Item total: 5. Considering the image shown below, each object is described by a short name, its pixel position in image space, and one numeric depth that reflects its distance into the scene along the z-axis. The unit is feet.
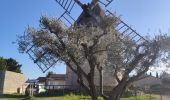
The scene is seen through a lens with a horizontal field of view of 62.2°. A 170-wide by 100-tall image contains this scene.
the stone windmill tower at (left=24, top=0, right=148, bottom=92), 41.87
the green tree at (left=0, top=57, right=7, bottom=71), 80.03
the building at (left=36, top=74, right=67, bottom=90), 127.52
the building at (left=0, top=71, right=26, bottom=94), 62.43
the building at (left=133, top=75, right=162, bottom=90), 125.36
